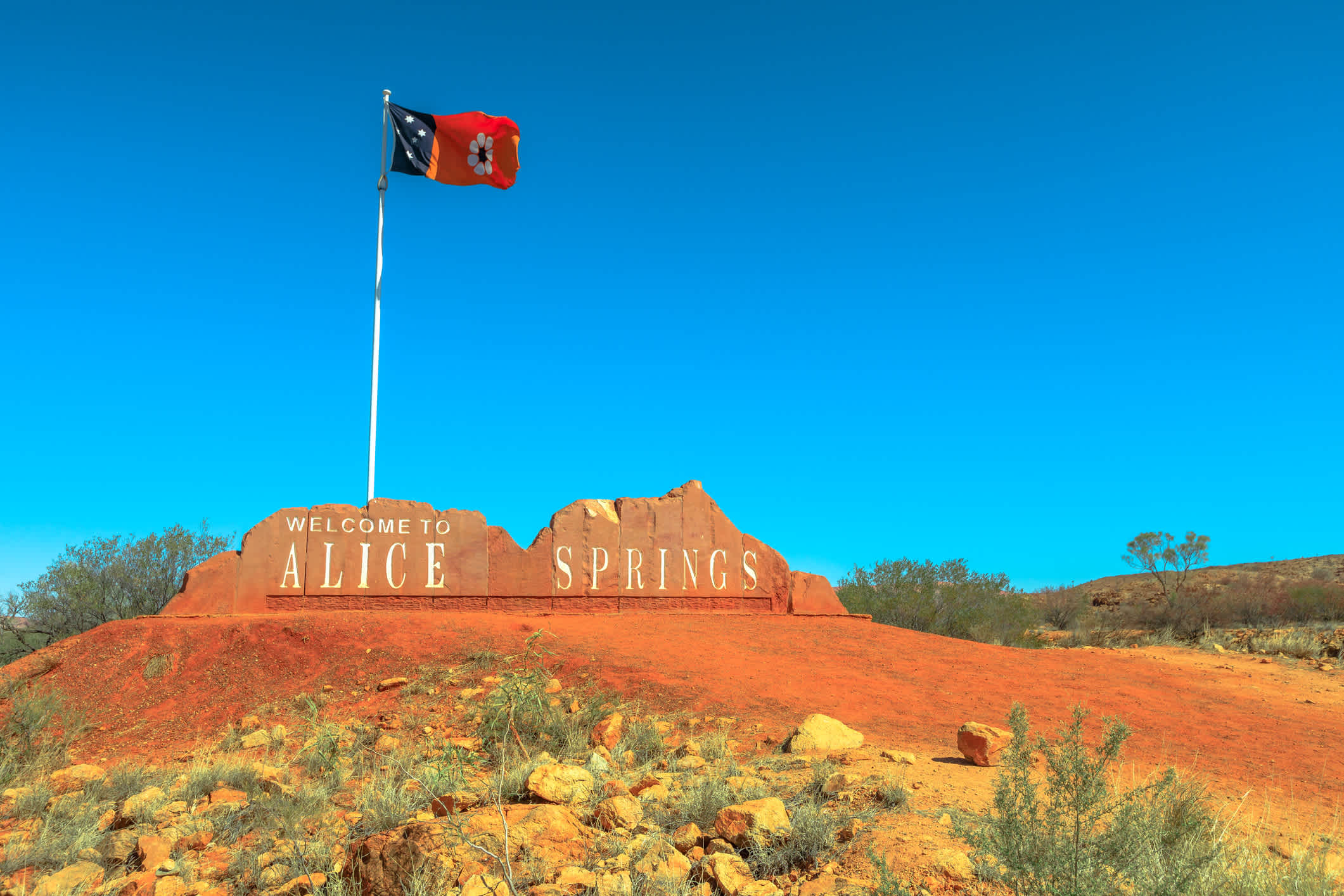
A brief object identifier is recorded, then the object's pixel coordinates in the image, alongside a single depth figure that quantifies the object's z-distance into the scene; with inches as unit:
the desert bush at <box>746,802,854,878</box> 177.5
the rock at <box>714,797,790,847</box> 185.0
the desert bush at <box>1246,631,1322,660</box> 638.5
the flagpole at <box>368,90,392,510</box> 579.2
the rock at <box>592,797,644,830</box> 196.1
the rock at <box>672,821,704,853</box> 187.6
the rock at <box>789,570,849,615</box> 586.2
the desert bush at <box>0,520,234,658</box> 577.3
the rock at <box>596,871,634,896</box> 160.4
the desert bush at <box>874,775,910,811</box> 207.2
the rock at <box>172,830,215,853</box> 210.8
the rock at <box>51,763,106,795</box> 274.4
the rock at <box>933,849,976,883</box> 161.2
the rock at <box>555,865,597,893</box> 165.5
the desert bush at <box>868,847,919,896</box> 142.7
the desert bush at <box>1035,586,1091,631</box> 1061.1
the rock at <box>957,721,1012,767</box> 256.2
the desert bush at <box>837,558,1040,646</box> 757.9
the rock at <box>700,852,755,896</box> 165.8
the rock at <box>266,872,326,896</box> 177.0
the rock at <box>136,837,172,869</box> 200.1
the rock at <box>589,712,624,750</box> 286.4
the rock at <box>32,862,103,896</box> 187.0
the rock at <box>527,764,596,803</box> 208.5
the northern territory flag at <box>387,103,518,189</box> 652.1
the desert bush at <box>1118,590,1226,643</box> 917.8
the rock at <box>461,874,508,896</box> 161.6
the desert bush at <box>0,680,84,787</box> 302.2
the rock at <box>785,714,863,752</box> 272.8
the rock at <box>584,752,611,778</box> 243.1
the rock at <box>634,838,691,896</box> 163.6
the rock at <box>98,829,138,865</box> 209.2
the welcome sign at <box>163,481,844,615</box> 518.9
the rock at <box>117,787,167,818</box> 233.8
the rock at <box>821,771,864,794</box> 219.8
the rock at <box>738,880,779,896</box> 162.9
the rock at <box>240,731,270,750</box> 317.7
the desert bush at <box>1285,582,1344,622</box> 932.6
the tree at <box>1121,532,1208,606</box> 1305.4
